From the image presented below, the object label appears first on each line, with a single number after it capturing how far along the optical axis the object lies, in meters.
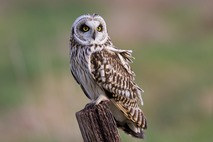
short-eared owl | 18.76
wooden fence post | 15.71
